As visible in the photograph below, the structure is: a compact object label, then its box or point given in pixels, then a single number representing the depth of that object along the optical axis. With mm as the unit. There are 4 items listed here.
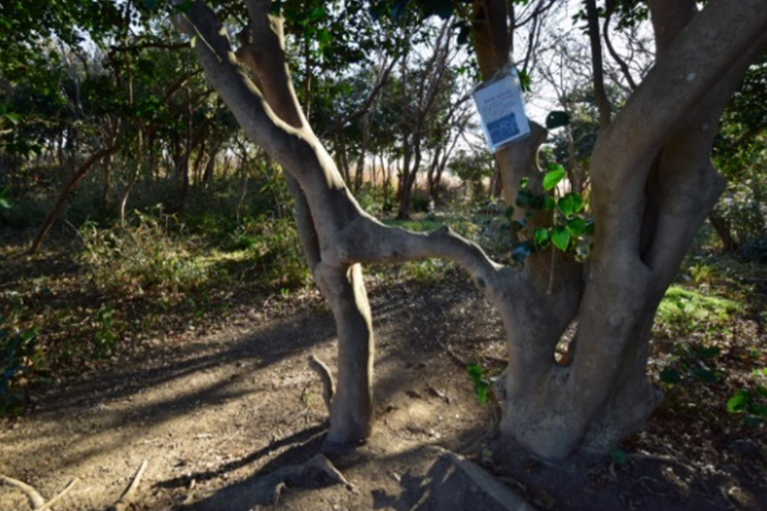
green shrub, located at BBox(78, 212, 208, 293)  5617
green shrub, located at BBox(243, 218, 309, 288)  6027
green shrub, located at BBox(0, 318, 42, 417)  2869
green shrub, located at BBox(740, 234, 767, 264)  7590
